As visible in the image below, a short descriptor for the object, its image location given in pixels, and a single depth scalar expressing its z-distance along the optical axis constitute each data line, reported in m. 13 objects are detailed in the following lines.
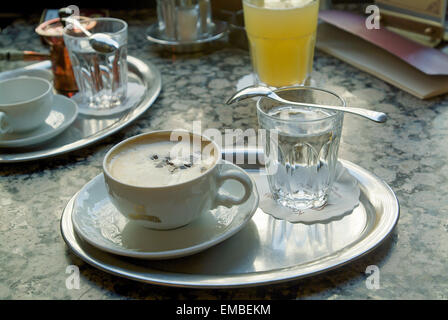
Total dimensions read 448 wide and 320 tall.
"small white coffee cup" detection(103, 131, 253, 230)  0.60
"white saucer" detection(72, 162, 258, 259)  0.59
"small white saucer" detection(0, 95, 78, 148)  0.88
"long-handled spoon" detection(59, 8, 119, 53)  1.02
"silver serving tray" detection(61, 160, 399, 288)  0.57
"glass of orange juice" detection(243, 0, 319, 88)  1.02
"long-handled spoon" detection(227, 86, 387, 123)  0.68
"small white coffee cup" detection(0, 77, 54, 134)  0.88
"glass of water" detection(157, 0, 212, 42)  1.30
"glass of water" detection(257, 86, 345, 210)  0.68
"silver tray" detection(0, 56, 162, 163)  0.87
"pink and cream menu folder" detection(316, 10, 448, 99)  1.05
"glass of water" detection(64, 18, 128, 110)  1.04
